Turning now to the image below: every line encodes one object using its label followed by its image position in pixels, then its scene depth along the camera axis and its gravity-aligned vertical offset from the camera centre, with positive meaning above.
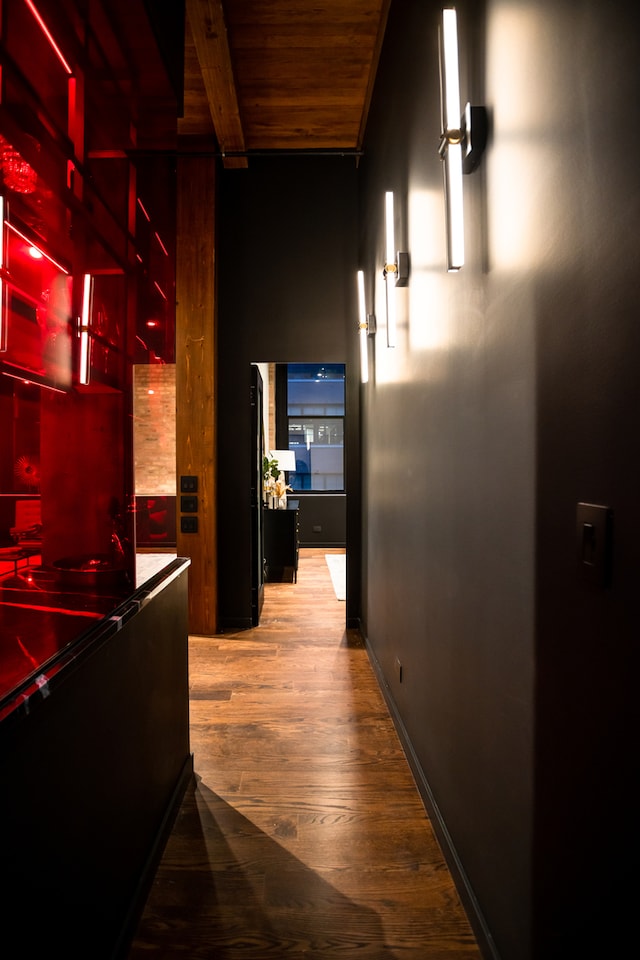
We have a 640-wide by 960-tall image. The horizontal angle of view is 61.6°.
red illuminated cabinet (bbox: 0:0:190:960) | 1.10 +0.00
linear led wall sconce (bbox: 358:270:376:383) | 3.66 +1.06
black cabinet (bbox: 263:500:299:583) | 6.38 -0.73
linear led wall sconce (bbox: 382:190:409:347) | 2.54 +1.03
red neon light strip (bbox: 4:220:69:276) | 1.25 +0.60
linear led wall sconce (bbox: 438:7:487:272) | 1.48 +0.96
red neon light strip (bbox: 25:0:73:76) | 1.34 +1.17
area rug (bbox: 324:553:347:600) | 5.84 -1.17
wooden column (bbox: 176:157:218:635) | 4.30 +0.89
